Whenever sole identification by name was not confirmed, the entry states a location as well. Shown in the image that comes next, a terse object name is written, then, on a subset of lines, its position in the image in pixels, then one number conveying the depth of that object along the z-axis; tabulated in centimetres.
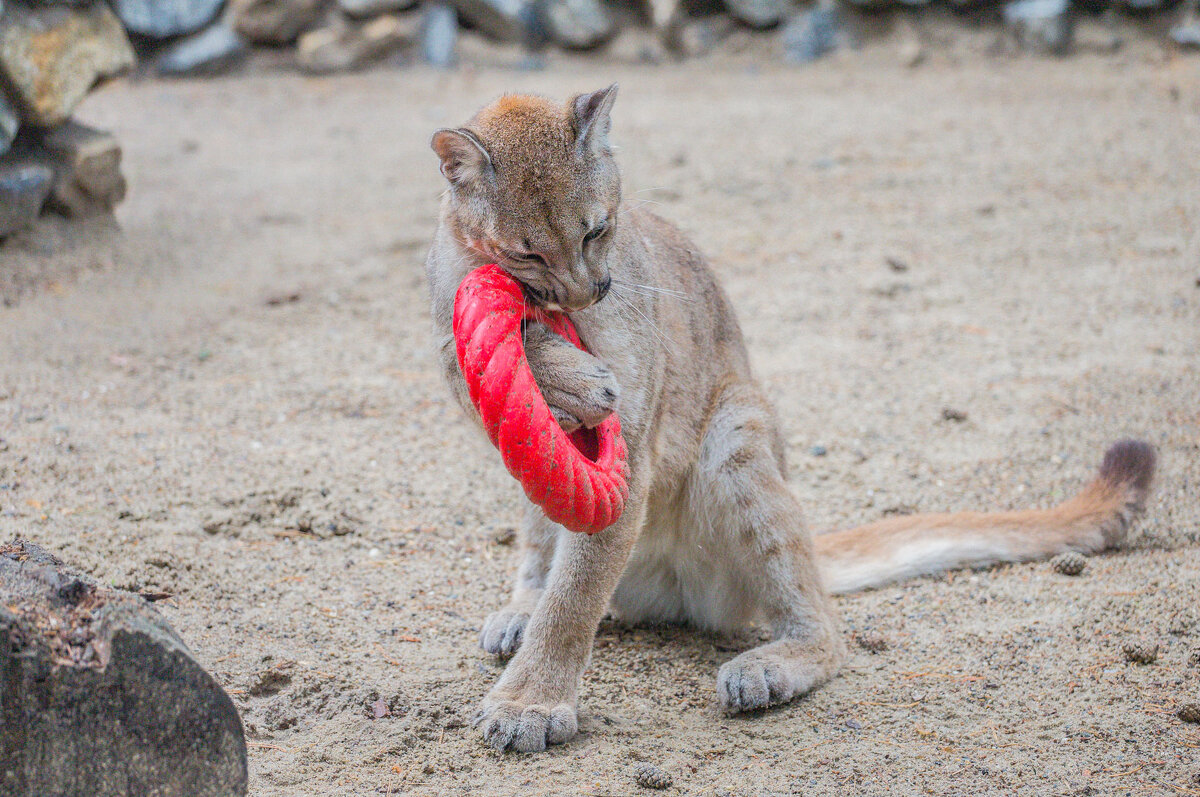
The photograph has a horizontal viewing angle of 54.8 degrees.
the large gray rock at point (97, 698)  236
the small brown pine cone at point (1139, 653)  387
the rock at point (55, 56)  697
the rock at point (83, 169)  748
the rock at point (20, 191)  699
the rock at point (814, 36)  1277
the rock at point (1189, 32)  1123
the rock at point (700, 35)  1323
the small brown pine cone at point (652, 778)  325
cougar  336
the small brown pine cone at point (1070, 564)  450
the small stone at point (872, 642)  424
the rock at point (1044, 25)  1177
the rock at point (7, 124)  688
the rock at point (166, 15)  1202
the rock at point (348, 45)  1308
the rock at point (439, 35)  1330
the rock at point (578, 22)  1323
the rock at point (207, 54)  1266
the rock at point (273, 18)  1287
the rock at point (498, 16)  1325
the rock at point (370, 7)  1310
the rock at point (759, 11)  1287
